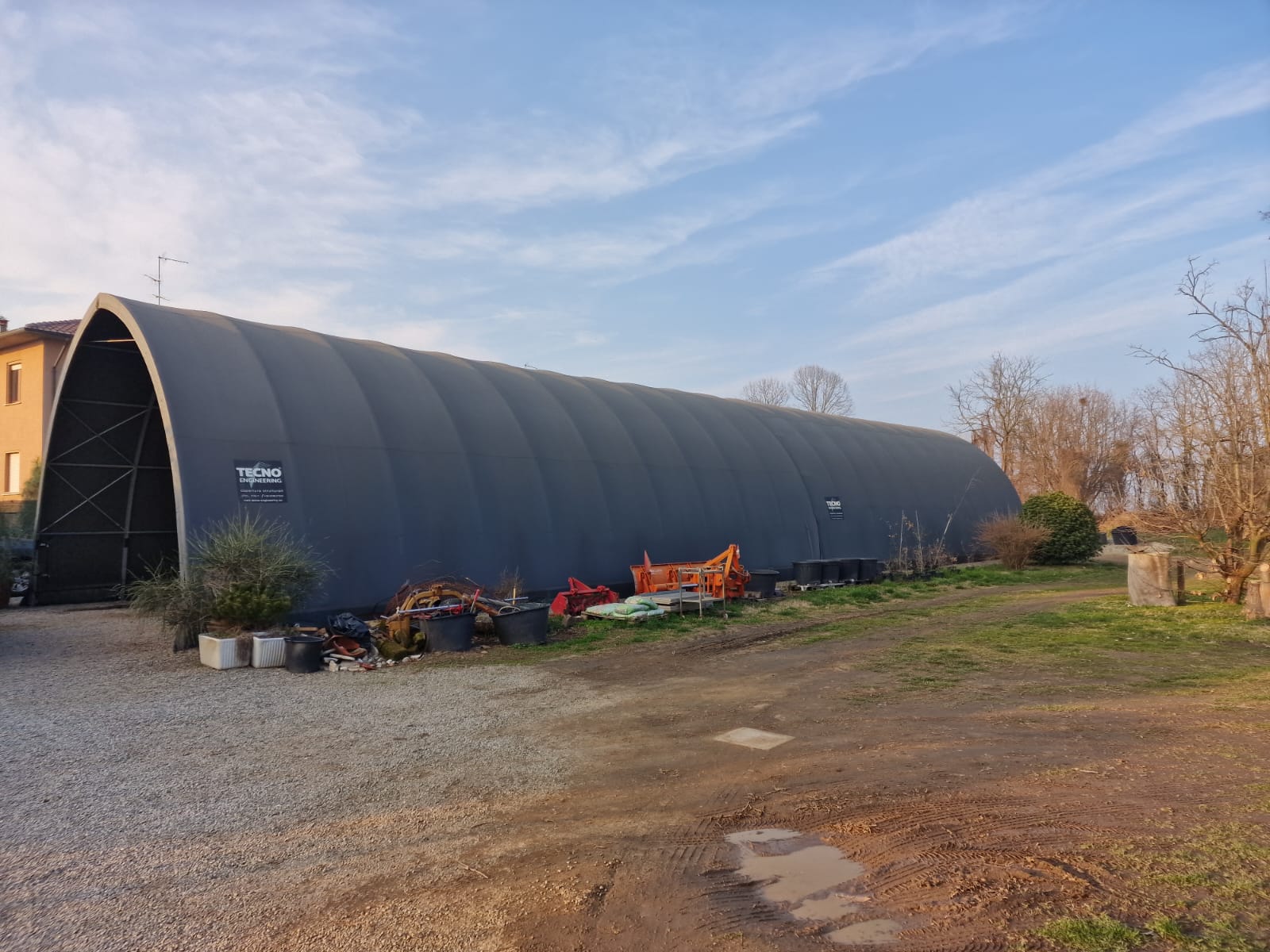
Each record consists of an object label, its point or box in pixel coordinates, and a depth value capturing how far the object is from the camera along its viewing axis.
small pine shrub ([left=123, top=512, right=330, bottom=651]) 10.89
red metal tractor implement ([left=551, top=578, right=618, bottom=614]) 14.74
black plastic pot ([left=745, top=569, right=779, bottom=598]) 18.12
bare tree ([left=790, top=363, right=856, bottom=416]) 68.50
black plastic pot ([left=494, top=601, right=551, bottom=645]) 12.15
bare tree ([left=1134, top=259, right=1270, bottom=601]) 13.37
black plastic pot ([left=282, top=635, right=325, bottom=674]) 10.40
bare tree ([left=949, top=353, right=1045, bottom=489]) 50.69
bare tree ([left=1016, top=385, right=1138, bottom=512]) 50.59
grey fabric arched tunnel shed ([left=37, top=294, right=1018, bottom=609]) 12.89
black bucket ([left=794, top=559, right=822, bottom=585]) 20.30
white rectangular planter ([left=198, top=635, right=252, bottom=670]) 10.34
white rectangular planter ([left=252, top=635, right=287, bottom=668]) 10.50
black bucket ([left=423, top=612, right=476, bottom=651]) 11.51
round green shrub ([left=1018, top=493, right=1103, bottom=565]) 27.09
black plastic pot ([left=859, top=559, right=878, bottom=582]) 21.86
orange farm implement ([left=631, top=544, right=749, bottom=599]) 16.44
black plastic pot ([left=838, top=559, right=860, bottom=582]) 21.22
